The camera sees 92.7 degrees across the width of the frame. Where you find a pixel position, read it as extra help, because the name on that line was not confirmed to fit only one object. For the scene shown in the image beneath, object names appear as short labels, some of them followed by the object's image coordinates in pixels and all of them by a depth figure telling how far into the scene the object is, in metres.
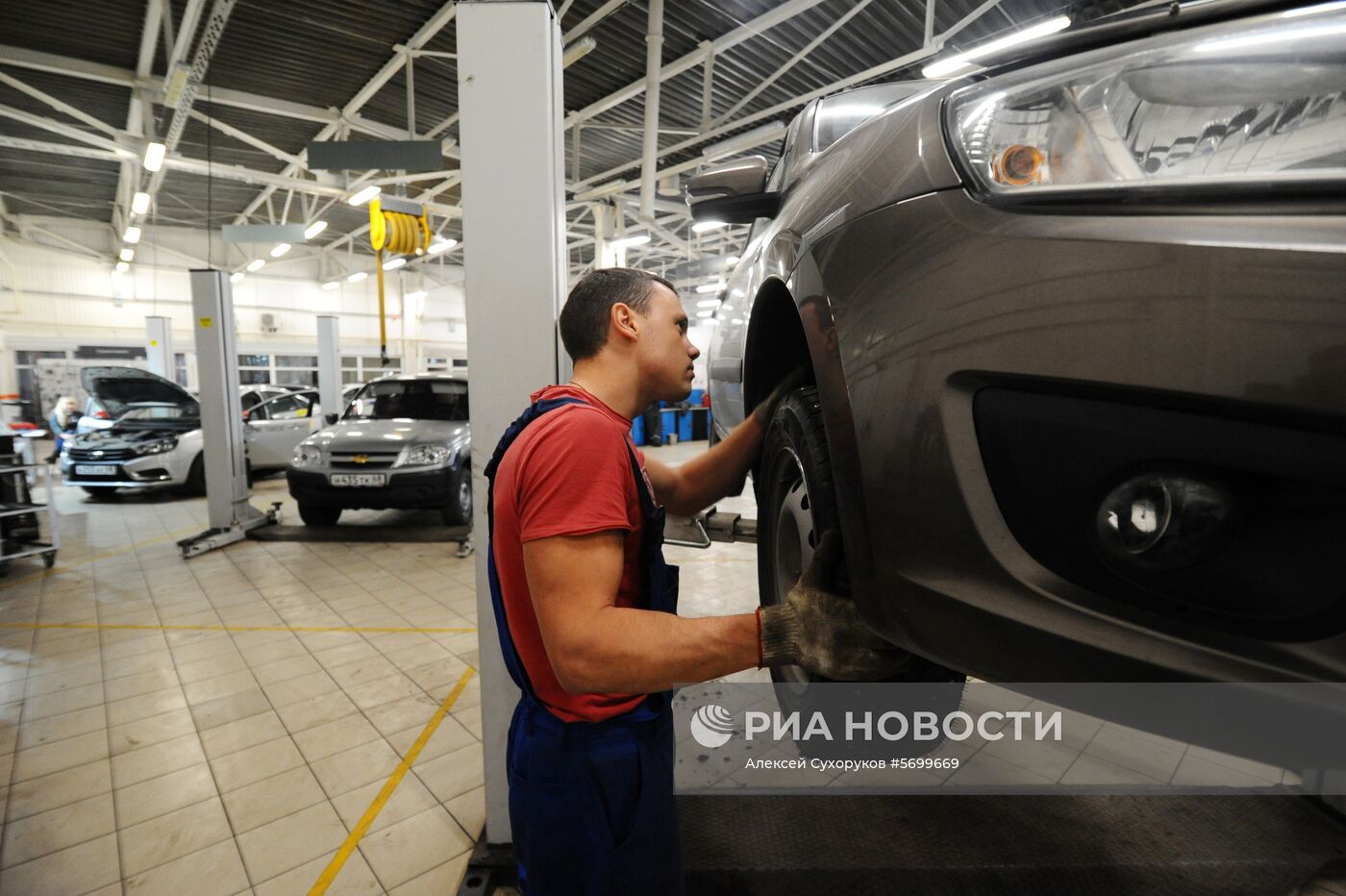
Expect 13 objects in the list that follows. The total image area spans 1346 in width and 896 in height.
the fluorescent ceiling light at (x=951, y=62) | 3.35
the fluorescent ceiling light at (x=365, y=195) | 7.25
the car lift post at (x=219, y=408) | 4.86
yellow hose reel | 6.21
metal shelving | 4.02
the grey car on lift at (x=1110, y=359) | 0.55
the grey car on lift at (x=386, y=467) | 4.68
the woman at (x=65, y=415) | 9.02
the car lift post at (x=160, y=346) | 13.95
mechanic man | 0.95
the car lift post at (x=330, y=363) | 9.42
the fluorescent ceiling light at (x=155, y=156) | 6.60
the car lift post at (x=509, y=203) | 1.38
